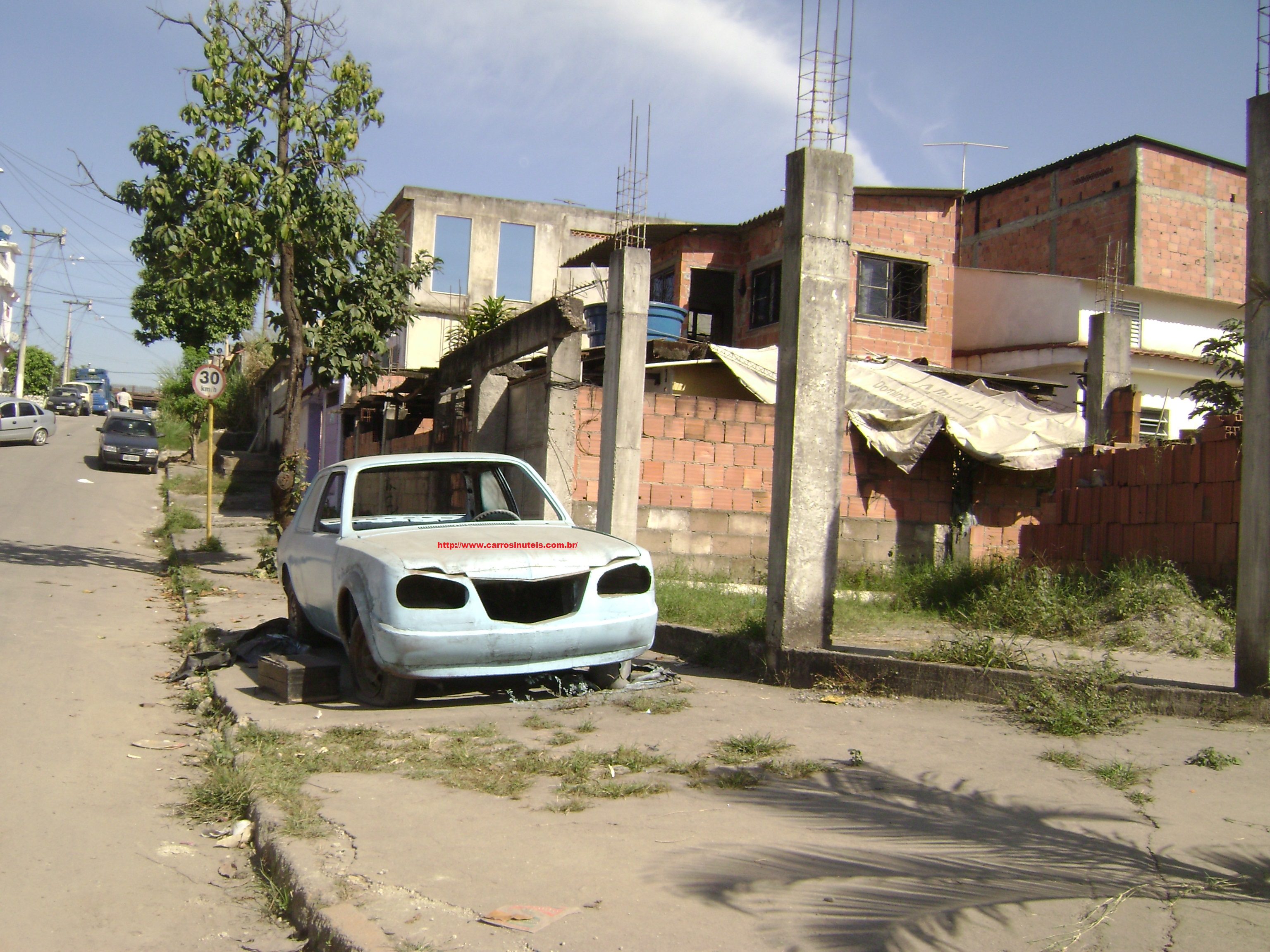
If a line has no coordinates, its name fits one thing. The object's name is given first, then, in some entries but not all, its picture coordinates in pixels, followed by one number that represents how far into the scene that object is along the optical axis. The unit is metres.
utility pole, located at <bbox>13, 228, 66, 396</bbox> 56.69
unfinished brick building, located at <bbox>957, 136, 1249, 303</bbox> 22.34
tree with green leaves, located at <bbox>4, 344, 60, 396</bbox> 64.38
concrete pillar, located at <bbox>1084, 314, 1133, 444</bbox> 16.59
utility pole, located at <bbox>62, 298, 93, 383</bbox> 80.19
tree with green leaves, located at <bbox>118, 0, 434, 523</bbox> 11.34
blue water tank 16.56
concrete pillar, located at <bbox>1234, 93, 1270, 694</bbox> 5.45
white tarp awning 12.35
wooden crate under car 6.15
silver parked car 32.56
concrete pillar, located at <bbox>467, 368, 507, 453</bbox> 12.73
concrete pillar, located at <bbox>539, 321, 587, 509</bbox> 11.02
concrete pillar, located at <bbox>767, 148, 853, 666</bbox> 6.69
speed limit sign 15.45
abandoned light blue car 5.65
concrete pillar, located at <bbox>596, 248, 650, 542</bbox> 9.55
